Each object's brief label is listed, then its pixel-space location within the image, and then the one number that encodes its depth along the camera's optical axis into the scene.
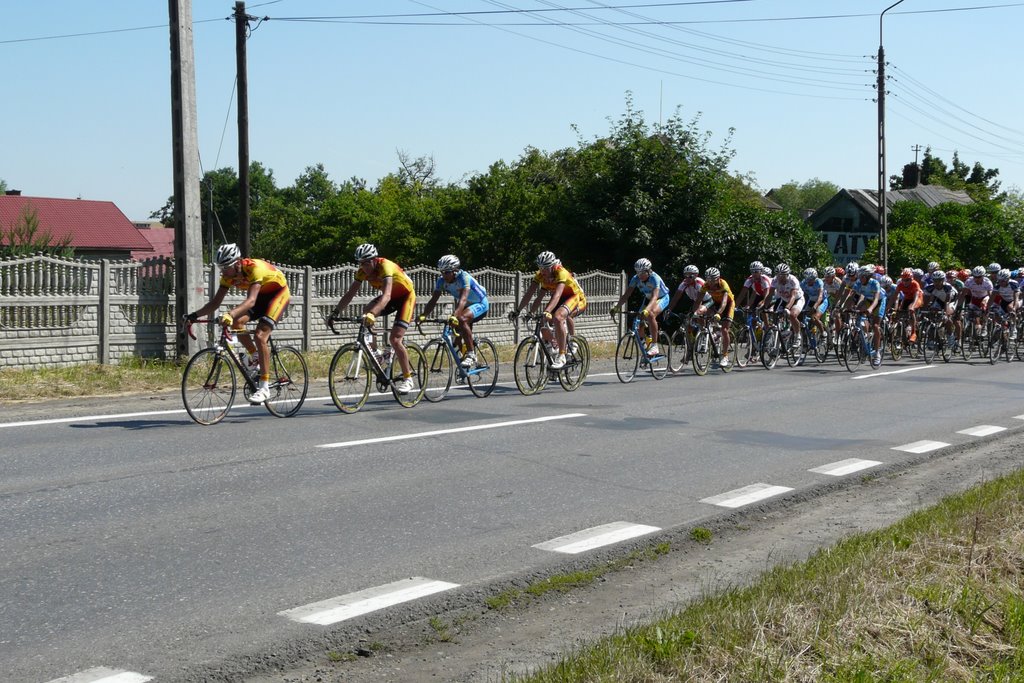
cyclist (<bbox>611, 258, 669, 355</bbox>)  17.02
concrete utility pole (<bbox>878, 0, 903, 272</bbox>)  34.06
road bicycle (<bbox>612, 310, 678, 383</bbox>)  17.64
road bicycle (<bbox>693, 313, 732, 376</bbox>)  18.88
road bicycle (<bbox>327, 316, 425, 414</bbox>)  12.43
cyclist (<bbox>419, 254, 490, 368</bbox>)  13.61
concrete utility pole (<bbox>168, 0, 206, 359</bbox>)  16.39
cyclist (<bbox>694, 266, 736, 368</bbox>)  18.73
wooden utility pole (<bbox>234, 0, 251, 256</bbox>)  25.78
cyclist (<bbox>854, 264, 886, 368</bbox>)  21.72
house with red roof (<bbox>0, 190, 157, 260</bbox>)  74.56
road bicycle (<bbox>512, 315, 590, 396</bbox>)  14.91
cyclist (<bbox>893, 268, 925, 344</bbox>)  23.70
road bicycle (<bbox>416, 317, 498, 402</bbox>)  13.77
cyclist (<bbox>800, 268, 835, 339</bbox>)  22.08
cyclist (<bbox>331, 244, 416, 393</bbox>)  12.27
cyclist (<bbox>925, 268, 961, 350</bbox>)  24.30
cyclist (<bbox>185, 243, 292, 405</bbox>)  11.12
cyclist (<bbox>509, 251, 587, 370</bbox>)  15.06
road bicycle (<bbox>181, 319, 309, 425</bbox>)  11.22
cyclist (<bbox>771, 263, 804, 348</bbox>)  20.94
